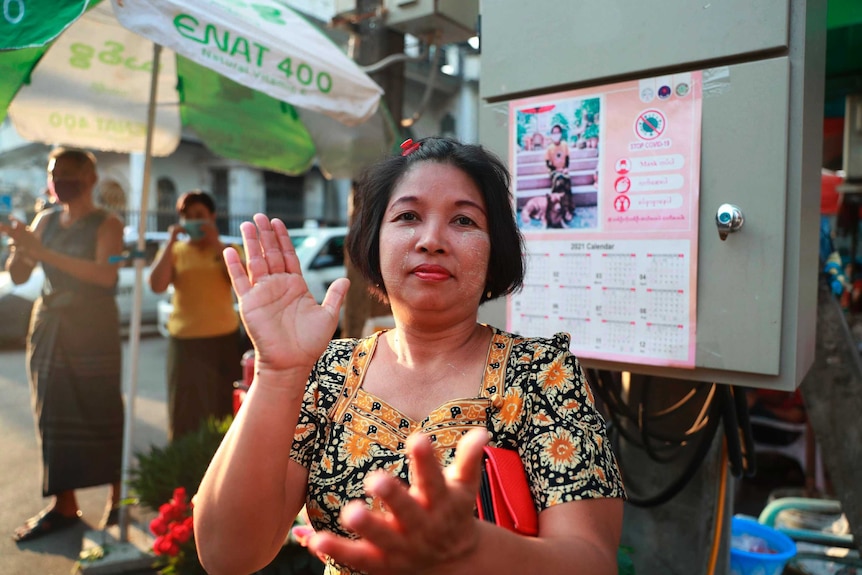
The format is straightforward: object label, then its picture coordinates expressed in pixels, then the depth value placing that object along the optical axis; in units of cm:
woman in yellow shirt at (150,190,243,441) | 424
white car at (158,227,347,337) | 779
